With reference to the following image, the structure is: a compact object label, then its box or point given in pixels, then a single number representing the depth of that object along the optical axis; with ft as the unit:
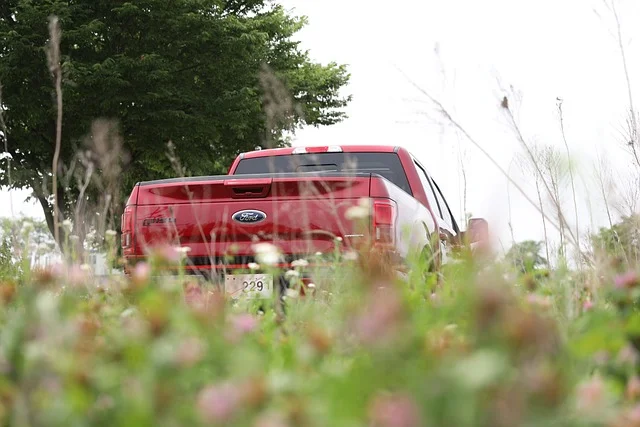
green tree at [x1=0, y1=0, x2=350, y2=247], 58.95
